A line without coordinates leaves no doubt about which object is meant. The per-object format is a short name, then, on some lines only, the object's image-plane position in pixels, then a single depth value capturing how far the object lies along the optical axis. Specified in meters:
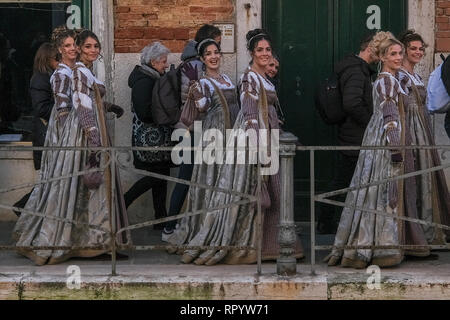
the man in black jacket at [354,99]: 17.27
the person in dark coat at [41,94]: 17.79
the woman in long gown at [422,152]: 16.84
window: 19.69
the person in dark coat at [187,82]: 17.82
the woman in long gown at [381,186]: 15.92
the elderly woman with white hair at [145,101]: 18.17
